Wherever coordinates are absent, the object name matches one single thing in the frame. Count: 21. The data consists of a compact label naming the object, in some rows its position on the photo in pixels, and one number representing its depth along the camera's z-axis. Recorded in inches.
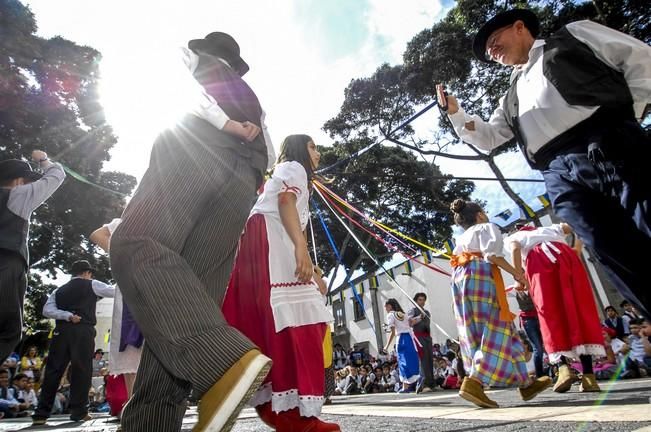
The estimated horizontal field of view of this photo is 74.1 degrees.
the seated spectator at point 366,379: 521.3
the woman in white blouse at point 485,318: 130.2
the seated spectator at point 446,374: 375.2
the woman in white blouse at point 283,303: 77.7
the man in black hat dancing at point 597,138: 64.1
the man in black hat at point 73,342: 199.6
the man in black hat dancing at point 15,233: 117.8
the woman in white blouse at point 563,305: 153.9
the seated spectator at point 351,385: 539.8
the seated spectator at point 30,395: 408.5
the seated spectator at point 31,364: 501.7
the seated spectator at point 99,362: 528.6
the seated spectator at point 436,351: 560.3
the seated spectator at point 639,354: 265.7
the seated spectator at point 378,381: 523.3
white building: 943.7
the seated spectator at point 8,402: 333.1
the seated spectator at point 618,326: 320.6
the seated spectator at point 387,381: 501.7
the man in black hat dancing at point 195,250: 42.9
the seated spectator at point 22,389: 391.3
